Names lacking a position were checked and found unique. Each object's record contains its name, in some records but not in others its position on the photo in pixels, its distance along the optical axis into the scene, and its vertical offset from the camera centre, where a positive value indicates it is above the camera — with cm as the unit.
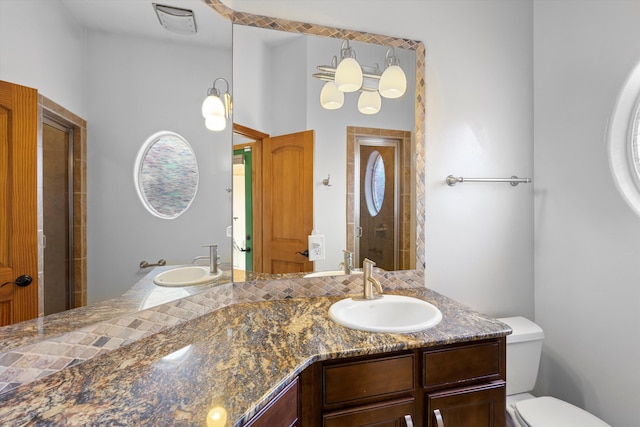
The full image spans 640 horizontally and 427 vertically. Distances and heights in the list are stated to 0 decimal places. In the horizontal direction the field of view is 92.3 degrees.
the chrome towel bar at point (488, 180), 182 +19
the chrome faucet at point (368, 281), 149 -34
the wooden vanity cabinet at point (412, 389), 102 -64
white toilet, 142 -95
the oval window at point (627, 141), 154 +36
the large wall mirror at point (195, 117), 103 +42
